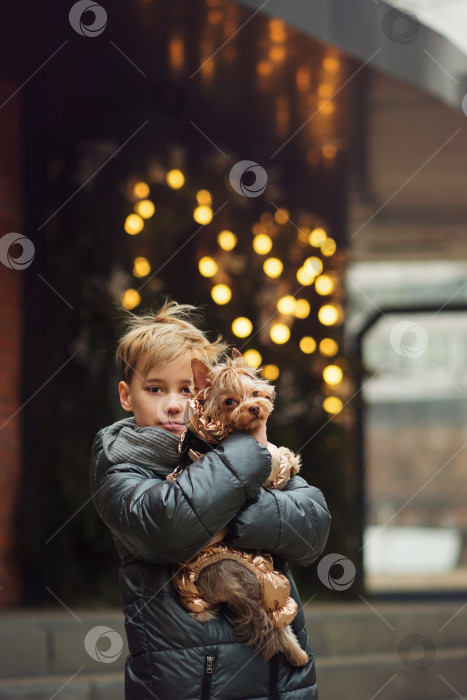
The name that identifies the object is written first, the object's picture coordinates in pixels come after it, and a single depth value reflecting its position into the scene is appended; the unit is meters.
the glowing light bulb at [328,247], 7.61
